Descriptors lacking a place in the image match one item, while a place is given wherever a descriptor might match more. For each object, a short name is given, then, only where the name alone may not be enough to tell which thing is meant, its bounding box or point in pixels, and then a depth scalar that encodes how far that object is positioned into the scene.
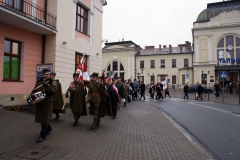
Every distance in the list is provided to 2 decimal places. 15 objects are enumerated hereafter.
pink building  9.97
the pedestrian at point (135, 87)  18.00
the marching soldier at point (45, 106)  5.12
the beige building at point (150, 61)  48.44
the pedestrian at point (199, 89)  20.60
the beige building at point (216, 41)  41.41
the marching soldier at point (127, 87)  14.37
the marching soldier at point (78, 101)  6.85
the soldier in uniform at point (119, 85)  10.97
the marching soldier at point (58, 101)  7.55
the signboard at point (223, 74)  18.19
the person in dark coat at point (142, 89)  19.05
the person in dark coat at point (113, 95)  8.41
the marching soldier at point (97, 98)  6.63
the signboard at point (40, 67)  8.75
